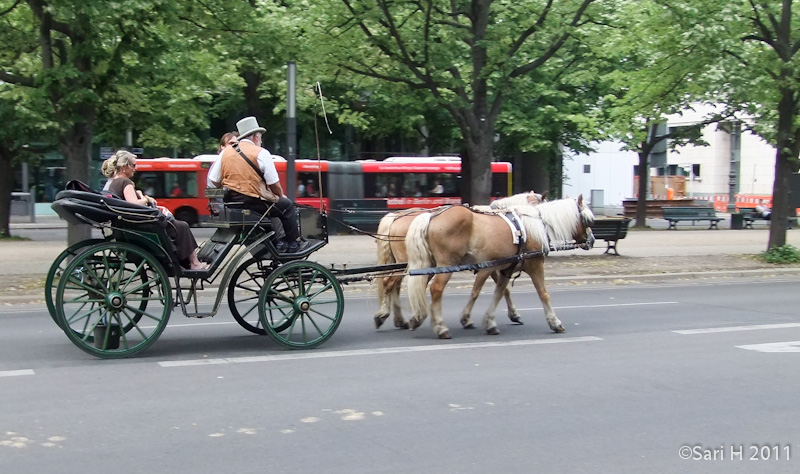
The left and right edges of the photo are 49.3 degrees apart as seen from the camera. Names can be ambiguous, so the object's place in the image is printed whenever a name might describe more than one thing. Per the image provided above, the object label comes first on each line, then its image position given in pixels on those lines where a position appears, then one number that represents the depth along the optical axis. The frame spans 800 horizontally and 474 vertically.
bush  19.20
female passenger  8.31
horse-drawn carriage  7.88
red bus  33.88
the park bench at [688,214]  35.47
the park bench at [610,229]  20.23
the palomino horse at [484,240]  9.53
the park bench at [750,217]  35.47
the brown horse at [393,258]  10.04
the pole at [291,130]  14.55
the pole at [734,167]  54.23
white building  56.34
